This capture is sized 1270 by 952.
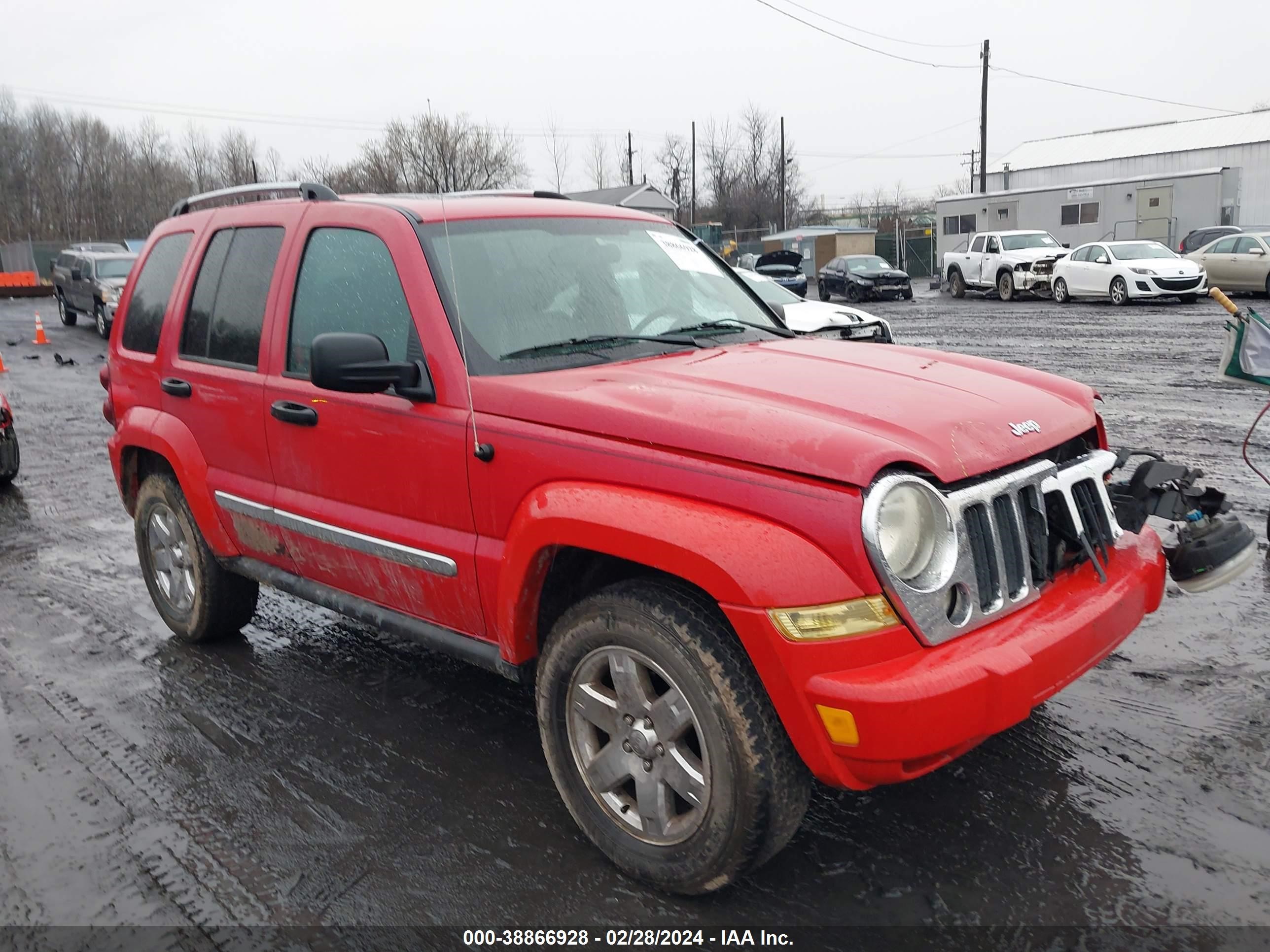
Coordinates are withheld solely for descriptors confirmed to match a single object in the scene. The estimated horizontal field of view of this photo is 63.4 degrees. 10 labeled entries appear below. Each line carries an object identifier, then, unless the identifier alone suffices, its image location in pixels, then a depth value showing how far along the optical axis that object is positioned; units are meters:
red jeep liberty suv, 2.54
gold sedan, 21.06
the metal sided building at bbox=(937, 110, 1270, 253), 34.28
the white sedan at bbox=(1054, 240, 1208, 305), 22.17
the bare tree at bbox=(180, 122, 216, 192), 82.06
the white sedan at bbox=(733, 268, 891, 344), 10.12
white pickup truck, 26.53
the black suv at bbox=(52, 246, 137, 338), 23.25
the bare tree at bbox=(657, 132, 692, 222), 80.50
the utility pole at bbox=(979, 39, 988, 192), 44.00
